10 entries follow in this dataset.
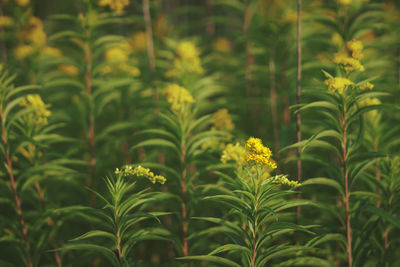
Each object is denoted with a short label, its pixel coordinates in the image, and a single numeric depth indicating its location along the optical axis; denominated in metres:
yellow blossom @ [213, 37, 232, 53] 10.39
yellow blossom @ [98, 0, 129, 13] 5.79
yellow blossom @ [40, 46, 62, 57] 8.07
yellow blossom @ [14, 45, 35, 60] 7.15
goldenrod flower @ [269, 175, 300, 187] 3.36
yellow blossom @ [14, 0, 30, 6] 6.91
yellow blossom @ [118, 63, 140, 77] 7.20
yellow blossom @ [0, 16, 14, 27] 7.55
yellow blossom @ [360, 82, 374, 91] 3.95
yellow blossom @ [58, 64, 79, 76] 9.57
